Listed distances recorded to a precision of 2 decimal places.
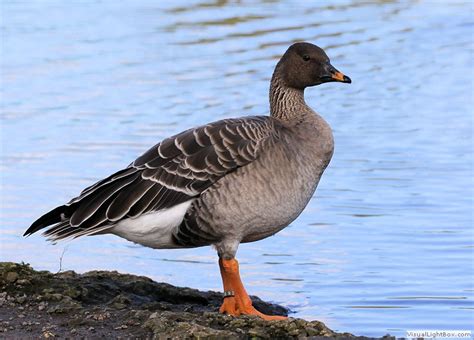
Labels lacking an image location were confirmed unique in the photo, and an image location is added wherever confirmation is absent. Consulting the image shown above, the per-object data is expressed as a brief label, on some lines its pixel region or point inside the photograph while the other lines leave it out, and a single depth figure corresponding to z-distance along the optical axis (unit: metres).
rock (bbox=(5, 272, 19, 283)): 15.88
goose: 15.51
